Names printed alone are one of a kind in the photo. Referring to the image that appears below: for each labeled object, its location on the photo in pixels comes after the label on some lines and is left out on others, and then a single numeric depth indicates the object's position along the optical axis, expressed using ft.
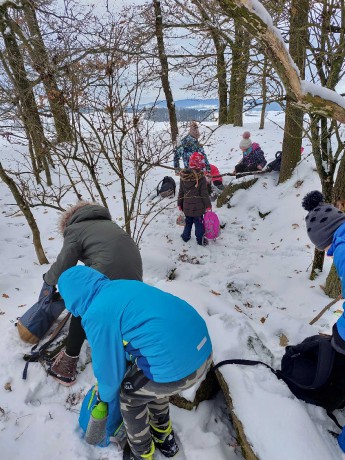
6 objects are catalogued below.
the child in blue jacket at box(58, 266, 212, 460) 5.63
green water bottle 6.73
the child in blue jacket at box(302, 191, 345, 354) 6.37
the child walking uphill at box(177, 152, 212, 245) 19.21
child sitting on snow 25.94
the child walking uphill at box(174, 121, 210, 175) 20.85
